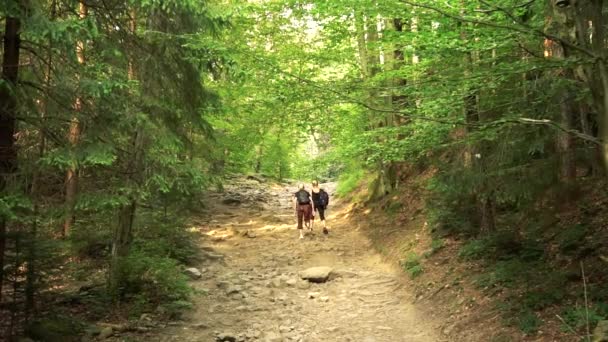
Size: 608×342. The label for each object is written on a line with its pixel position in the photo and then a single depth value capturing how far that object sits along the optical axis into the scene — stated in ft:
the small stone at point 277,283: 38.83
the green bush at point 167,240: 37.61
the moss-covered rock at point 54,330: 24.07
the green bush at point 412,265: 35.65
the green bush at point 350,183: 80.96
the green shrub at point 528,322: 21.63
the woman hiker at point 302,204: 53.78
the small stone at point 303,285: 38.16
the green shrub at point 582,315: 19.66
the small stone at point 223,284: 38.42
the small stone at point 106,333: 26.41
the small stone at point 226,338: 28.09
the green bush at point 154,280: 31.17
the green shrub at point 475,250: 31.60
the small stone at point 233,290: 37.17
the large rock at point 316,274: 39.29
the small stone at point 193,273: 39.95
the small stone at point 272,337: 27.80
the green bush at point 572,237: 26.32
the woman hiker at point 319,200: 55.77
